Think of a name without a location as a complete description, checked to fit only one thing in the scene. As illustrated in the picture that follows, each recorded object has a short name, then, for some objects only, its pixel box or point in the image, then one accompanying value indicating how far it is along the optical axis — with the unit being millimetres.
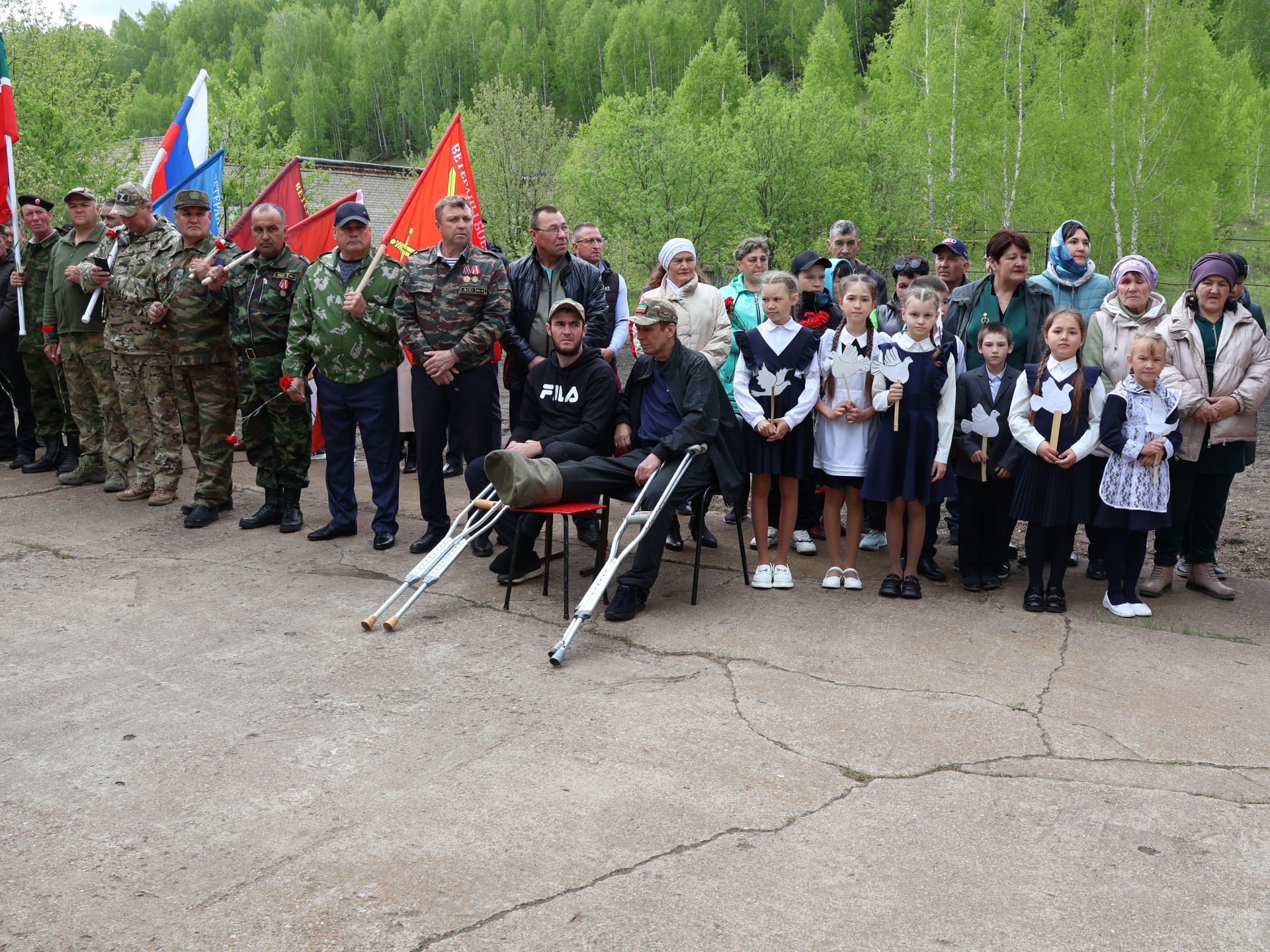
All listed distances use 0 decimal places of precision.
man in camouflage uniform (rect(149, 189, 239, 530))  7363
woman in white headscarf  7020
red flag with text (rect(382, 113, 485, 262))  8617
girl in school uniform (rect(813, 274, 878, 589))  5941
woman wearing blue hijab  6336
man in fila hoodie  5988
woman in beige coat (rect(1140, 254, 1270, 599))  5668
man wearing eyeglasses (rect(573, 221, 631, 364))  7207
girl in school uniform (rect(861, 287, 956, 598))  5773
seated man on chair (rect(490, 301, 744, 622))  5598
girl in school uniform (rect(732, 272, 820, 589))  5980
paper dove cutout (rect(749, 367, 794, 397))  6012
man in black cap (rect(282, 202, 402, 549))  6758
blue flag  8609
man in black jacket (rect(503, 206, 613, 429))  6781
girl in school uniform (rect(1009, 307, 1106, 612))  5609
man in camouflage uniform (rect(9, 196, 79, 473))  9070
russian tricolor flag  8984
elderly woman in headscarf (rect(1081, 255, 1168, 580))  5832
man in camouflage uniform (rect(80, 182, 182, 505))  7660
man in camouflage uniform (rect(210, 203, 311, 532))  7102
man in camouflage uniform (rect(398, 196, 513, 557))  6473
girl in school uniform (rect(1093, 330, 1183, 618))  5461
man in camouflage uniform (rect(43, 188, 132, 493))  8453
